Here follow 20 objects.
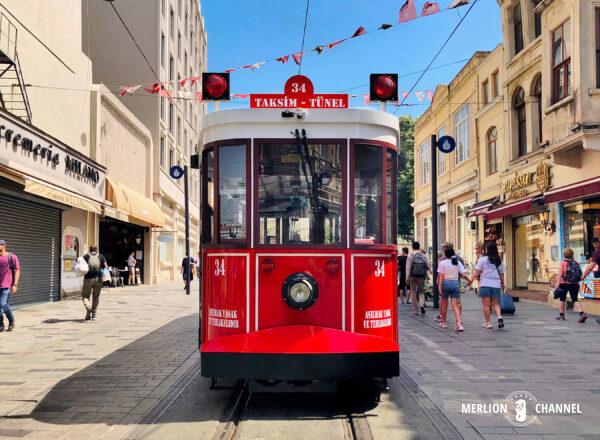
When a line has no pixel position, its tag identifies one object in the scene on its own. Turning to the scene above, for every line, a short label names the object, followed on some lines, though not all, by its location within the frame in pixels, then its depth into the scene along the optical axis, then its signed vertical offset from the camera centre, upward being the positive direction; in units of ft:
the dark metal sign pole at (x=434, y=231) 46.73 +1.85
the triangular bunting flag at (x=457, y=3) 30.09 +13.03
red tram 16.62 +0.37
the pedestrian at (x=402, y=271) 47.47 -1.44
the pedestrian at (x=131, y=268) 82.99 -2.06
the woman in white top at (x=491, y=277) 33.88 -1.39
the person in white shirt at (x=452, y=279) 33.58 -1.50
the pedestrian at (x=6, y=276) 32.32 -1.27
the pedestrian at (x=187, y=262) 65.57 -0.96
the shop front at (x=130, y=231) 66.59 +3.36
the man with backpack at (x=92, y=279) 39.06 -1.76
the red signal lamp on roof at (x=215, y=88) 19.83 +5.69
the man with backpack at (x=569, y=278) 37.96 -1.63
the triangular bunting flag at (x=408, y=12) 30.04 +12.67
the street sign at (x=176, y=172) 55.47 +7.83
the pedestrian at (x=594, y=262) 36.01 -0.56
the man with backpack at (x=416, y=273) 41.09 -1.46
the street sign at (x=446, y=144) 46.71 +8.87
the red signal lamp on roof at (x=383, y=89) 19.76 +5.62
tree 151.02 +18.15
